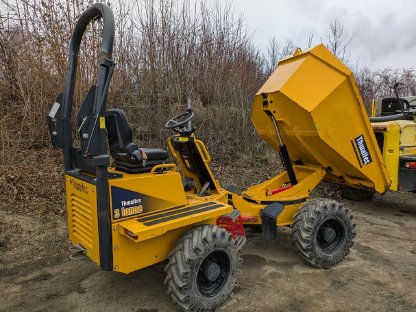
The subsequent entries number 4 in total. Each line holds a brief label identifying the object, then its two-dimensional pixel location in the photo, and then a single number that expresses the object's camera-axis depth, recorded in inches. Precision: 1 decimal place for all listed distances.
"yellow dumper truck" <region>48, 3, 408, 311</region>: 113.7
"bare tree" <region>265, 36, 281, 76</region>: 439.6
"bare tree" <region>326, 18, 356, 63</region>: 512.2
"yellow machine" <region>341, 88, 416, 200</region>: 205.9
